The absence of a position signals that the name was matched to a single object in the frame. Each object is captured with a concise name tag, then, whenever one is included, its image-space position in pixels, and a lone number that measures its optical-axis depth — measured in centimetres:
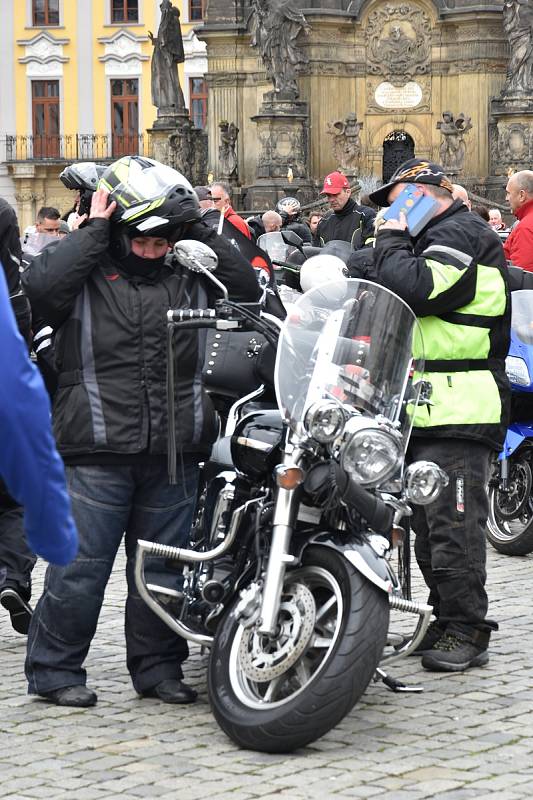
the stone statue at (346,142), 3956
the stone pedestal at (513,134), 3797
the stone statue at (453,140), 3859
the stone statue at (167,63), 4316
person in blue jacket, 360
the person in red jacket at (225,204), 1305
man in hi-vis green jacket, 752
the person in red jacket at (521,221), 1395
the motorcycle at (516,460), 1109
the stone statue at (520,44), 3809
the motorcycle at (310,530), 606
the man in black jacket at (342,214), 1542
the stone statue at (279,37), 3812
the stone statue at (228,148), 3950
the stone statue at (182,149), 4250
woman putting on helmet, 685
